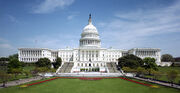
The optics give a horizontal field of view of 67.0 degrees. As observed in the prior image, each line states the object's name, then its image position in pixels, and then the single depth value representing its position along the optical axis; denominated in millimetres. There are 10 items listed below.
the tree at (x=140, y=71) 44644
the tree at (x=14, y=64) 54688
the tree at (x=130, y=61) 64688
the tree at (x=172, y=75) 28819
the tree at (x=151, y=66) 56662
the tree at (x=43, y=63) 70125
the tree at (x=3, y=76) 29447
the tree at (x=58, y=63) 77588
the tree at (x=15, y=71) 42353
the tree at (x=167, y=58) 126000
